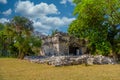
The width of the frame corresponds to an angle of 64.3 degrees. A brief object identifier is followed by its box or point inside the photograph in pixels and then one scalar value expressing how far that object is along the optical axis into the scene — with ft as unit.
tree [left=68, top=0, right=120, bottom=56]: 44.63
